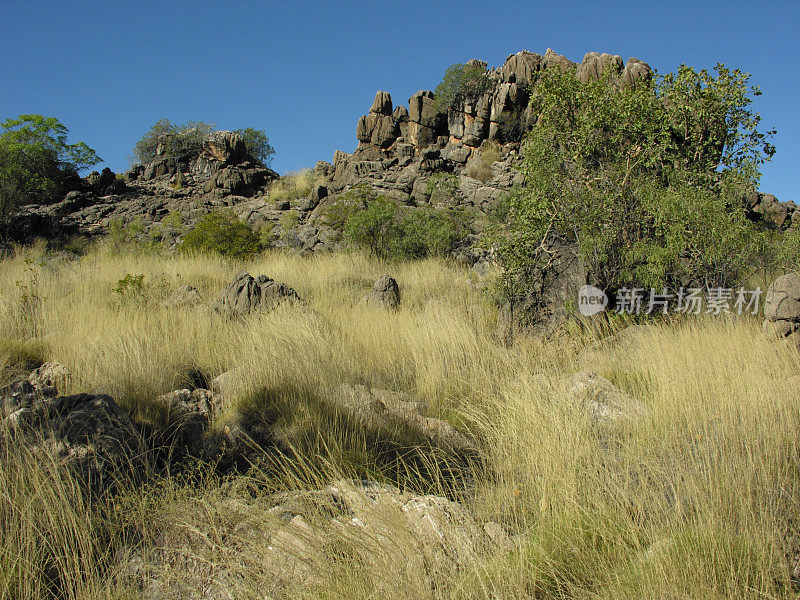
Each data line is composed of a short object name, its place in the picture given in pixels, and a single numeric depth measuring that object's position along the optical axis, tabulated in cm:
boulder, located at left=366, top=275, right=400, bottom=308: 1000
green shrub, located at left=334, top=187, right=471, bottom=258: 1570
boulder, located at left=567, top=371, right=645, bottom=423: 454
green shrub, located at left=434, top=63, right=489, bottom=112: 4009
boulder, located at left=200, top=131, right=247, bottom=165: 3988
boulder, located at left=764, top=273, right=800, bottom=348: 642
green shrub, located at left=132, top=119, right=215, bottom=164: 4319
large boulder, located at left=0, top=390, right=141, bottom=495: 332
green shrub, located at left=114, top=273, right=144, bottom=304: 956
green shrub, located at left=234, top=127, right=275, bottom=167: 5153
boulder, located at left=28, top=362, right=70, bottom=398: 539
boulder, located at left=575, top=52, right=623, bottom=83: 3100
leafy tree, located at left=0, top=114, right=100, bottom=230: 3397
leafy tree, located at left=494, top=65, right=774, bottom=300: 834
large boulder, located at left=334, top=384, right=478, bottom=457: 459
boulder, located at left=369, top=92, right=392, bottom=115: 4128
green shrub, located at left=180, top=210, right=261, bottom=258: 1617
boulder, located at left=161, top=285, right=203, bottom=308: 930
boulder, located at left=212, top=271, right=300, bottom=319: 879
